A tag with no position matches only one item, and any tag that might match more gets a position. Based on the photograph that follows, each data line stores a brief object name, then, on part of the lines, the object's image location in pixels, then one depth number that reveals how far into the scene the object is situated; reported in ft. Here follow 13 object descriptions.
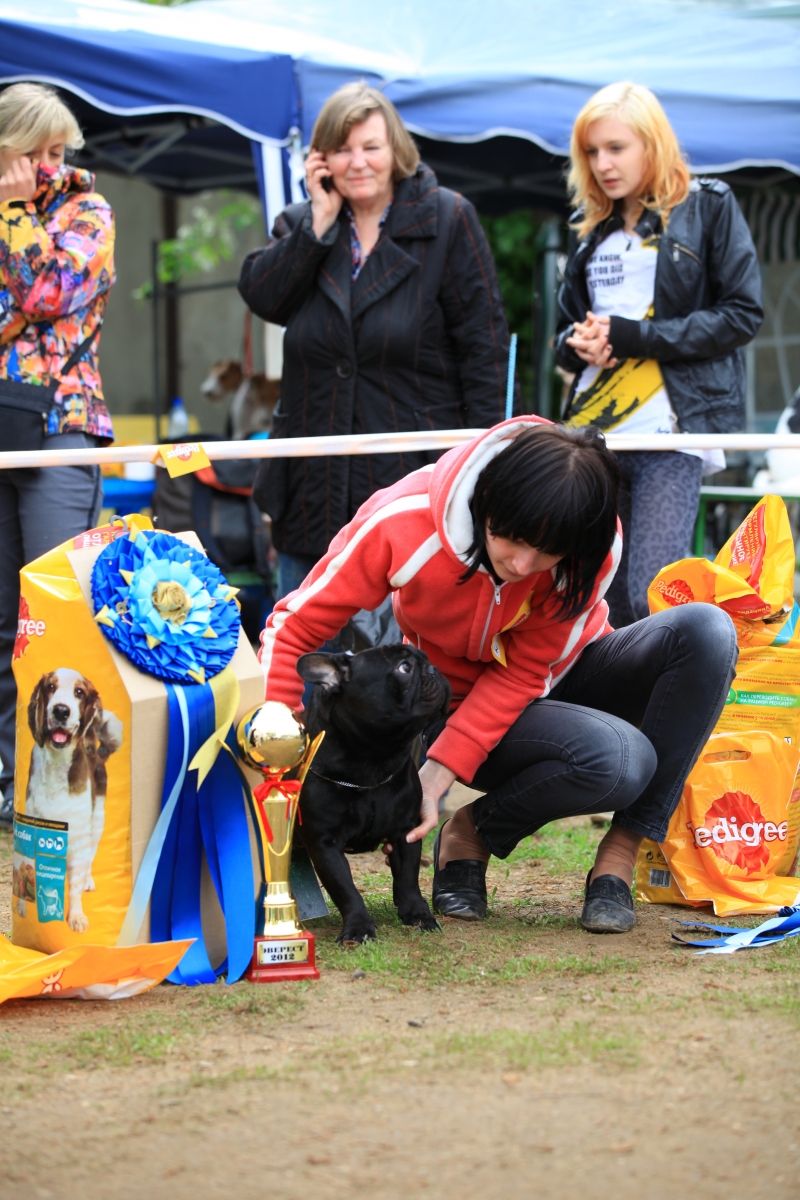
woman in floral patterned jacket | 20.84
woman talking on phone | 22.18
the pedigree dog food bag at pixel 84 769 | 13.55
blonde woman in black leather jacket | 22.31
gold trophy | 13.74
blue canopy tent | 29.01
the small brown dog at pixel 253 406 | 40.29
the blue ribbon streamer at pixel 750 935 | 15.17
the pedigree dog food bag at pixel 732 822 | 17.07
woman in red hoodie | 14.58
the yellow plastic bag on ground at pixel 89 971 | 13.14
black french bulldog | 14.80
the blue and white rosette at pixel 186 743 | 13.58
